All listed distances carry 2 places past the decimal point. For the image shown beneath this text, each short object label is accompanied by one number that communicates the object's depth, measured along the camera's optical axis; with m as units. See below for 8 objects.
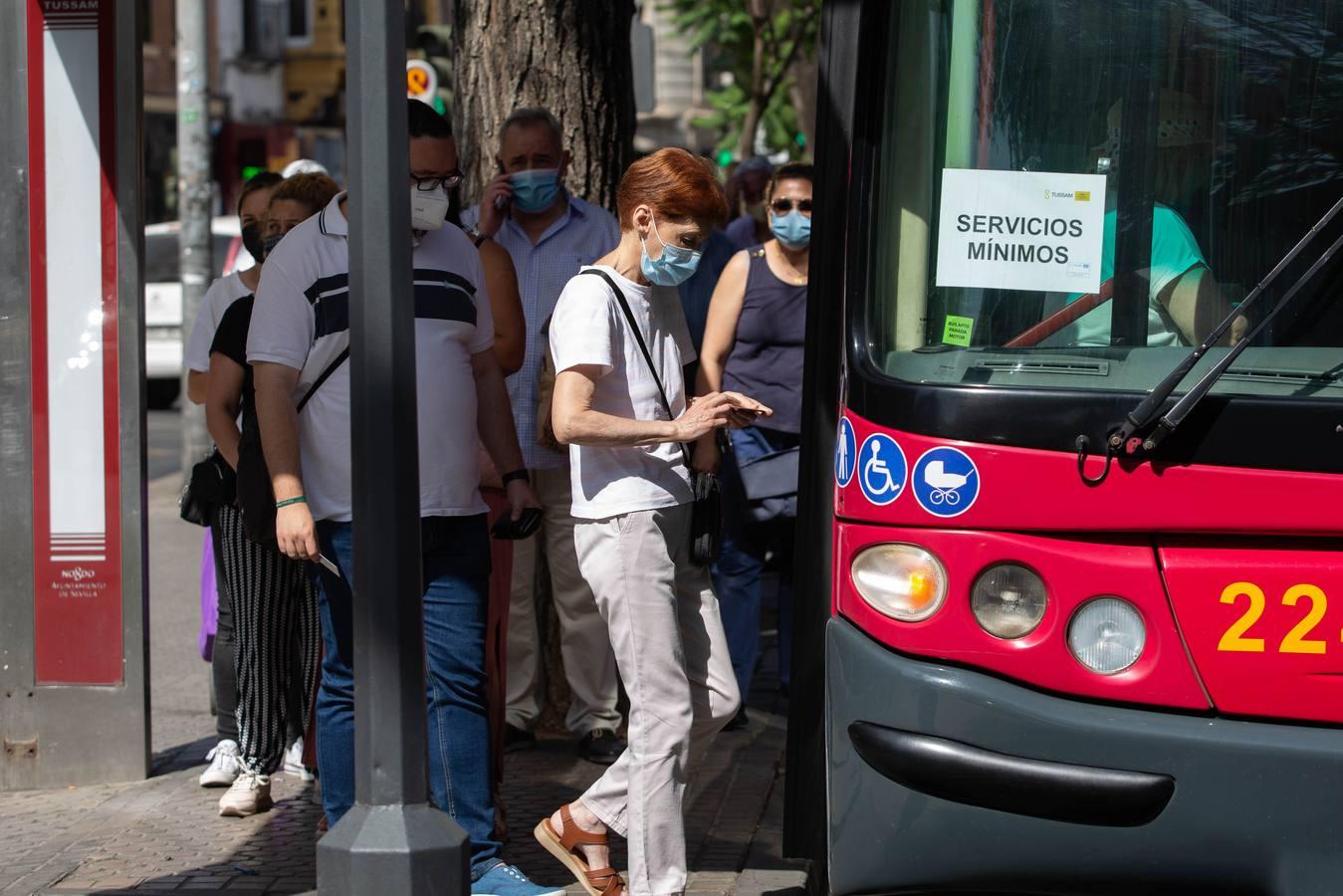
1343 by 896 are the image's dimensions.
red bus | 6.18
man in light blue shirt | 11.23
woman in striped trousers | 10.35
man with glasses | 8.02
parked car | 36.91
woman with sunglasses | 12.61
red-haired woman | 7.95
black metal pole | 6.27
